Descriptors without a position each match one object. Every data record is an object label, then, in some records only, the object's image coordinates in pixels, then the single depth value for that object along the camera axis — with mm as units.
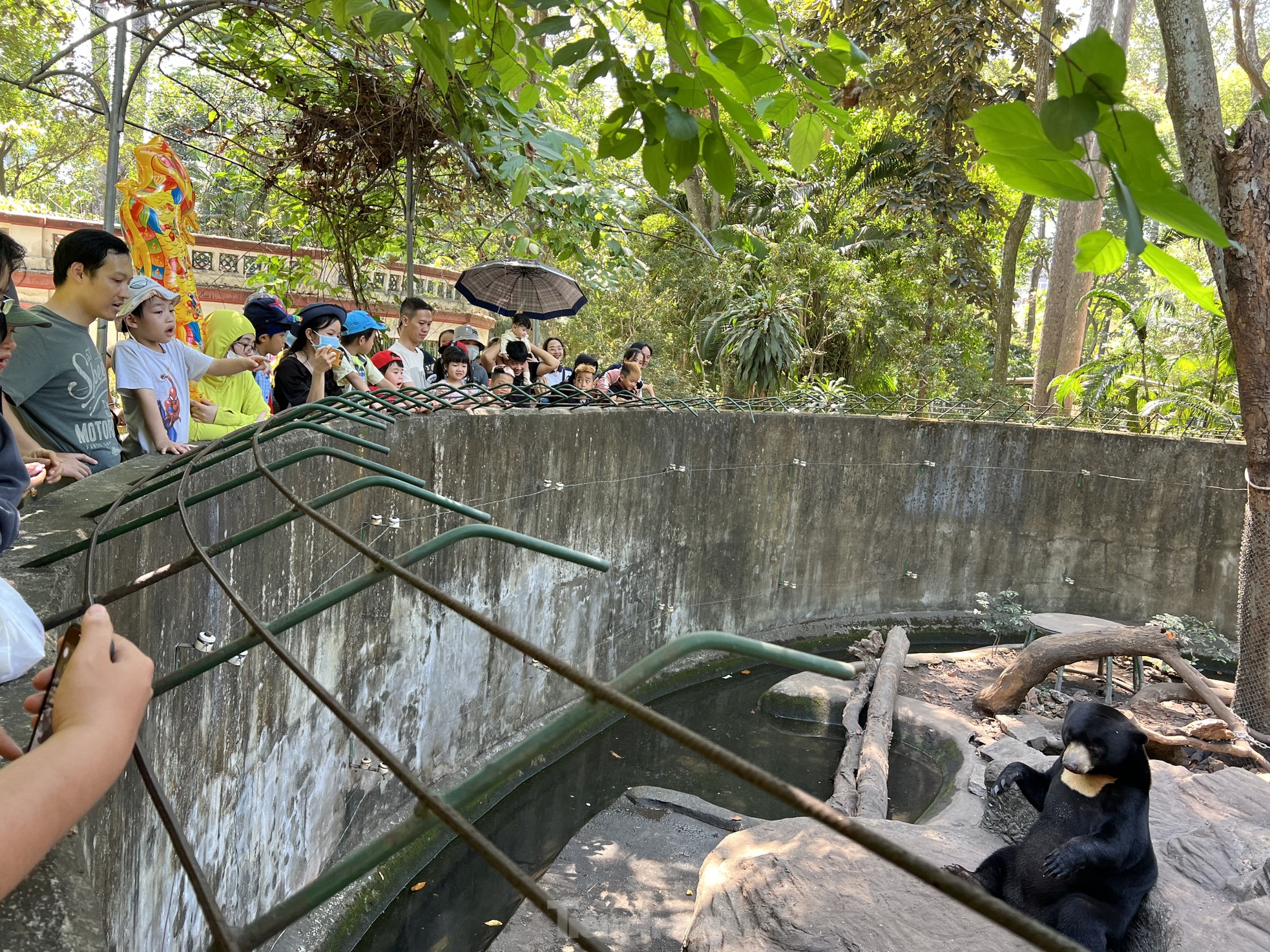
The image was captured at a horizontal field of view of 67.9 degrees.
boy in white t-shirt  3367
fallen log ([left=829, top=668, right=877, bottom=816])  5719
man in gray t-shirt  2756
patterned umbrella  7871
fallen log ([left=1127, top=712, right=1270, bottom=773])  6207
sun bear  3420
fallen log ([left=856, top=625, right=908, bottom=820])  5734
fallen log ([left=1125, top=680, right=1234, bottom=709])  7680
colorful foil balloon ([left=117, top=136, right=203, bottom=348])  4816
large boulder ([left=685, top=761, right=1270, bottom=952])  3375
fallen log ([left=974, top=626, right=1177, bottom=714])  7176
